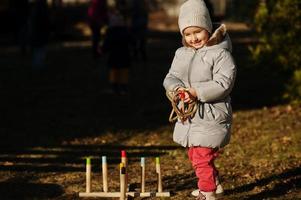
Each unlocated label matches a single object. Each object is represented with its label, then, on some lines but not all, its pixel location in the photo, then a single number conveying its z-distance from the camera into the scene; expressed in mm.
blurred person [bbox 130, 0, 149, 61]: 20062
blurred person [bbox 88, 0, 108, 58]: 20531
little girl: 6094
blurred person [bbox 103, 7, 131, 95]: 13969
